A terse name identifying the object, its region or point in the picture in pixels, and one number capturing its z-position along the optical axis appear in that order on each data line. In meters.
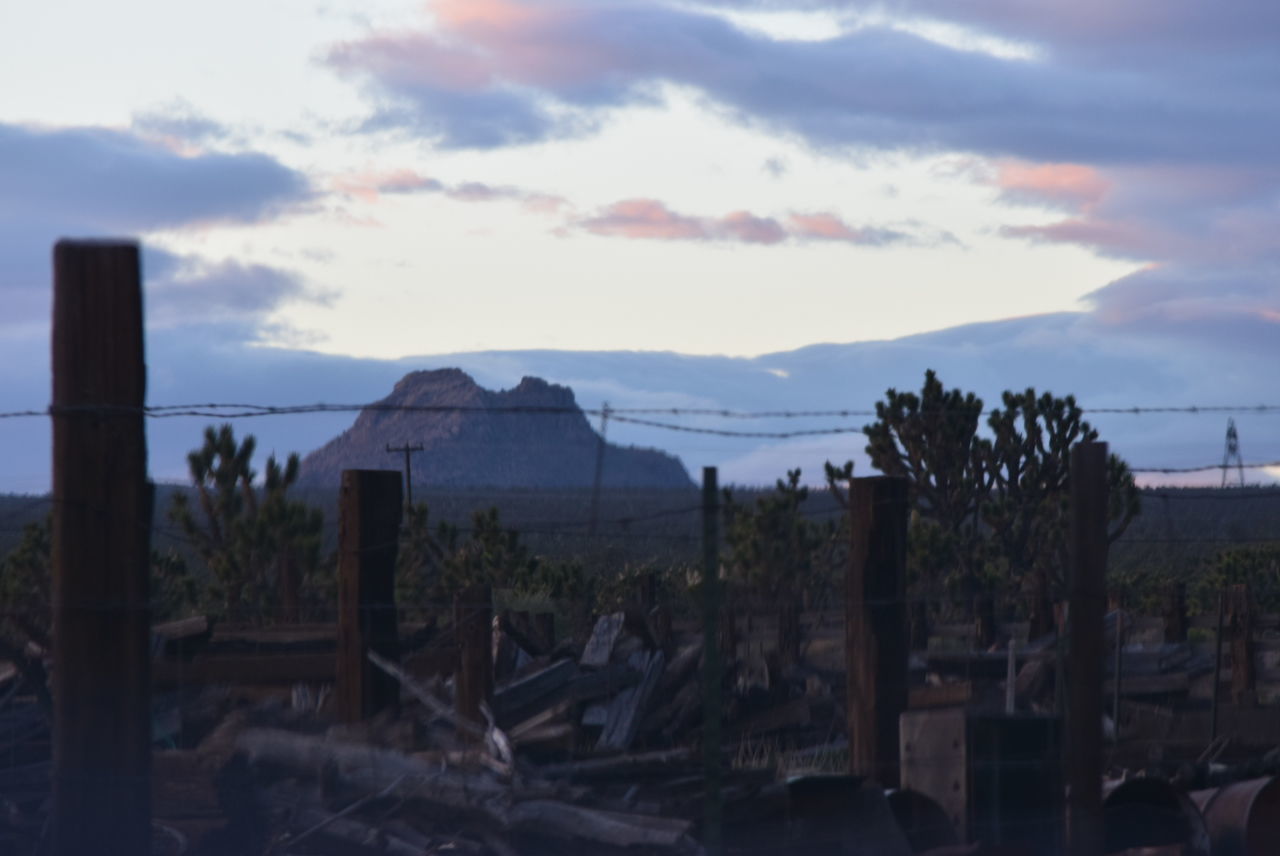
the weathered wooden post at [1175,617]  36.62
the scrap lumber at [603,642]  25.72
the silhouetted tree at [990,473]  66.44
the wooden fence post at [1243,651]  30.97
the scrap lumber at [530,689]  22.64
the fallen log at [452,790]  16.12
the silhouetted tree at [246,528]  51.59
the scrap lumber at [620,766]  18.58
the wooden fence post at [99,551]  12.74
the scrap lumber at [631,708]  23.70
